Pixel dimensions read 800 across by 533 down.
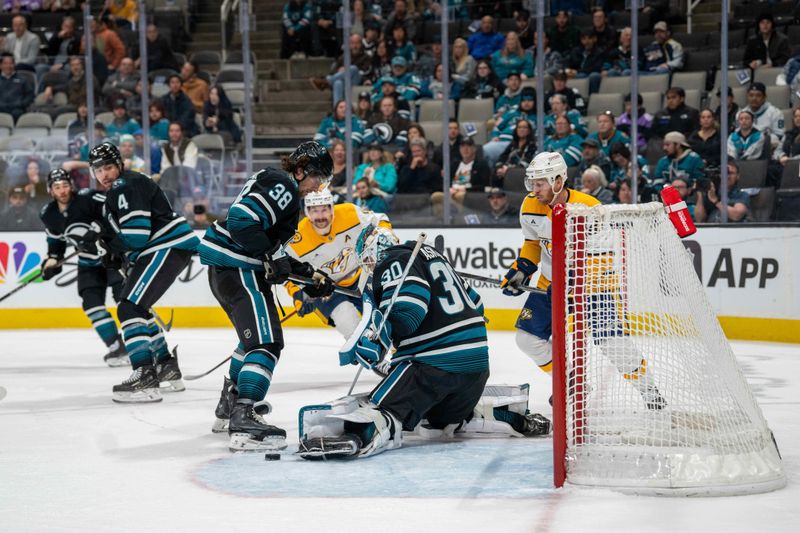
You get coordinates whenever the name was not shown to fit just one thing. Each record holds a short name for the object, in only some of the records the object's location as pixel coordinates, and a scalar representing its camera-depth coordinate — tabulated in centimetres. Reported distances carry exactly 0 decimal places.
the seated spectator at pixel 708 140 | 1630
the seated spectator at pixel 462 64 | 1811
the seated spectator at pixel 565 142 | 1706
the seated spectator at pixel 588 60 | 1762
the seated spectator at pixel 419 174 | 1777
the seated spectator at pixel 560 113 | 1733
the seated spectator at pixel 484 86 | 1806
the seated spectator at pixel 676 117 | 1672
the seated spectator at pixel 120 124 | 1889
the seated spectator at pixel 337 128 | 1830
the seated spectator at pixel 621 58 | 1722
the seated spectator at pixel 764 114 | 1603
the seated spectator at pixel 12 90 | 1919
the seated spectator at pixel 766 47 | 1662
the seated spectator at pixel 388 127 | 1812
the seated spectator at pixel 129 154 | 1872
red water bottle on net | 755
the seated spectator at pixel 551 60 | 1766
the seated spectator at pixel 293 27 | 1998
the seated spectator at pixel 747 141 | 1605
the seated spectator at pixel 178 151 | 1870
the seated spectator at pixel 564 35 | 1791
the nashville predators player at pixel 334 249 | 1161
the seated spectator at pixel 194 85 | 1914
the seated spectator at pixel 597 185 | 1677
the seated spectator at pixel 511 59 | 1786
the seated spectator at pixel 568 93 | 1736
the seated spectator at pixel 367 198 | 1800
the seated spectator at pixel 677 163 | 1639
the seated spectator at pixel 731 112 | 1627
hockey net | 723
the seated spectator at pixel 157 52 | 1911
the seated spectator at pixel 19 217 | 1836
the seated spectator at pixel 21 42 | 2039
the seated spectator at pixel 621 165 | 1675
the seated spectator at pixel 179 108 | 1891
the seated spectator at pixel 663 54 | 1742
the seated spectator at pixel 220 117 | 1873
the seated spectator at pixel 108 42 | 1902
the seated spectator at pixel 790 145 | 1580
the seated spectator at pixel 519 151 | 1727
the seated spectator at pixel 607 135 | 1691
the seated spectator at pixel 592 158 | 1687
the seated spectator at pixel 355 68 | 1884
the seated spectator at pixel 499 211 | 1728
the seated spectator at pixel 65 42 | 1984
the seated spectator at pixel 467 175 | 1753
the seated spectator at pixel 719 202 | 1598
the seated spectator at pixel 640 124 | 1689
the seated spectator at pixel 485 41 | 1830
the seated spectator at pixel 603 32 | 1772
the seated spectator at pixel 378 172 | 1800
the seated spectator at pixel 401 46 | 1881
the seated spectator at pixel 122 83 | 1897
